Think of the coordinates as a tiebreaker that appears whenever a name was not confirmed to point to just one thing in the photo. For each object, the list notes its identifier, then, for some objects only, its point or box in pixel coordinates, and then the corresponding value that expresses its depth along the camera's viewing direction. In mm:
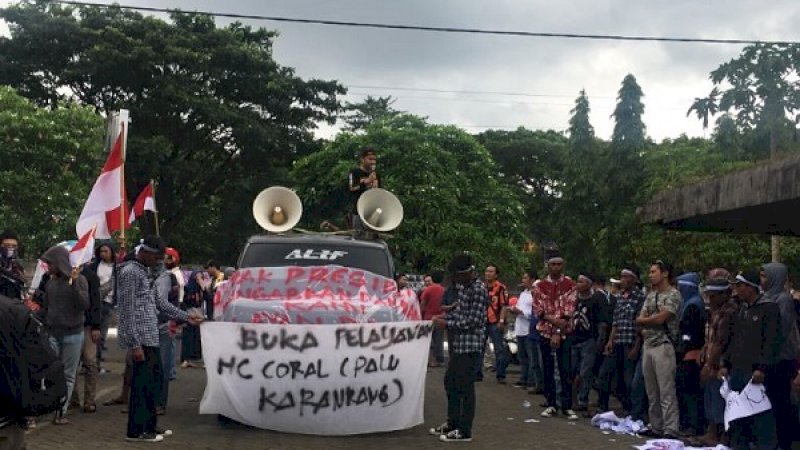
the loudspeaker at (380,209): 13539
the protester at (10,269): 9562
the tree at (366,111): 65688
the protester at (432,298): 17703
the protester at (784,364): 9125
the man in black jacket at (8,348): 4312
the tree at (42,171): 30422
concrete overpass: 9789
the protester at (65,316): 10000
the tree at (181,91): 37562
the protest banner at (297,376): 9875
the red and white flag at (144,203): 21570
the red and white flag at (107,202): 12750
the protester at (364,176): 14758
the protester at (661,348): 10734
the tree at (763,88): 40719
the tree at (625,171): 50625
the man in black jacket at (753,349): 8906
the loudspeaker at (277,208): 13555
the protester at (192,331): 16969
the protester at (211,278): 18375
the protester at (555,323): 12375
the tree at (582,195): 53906
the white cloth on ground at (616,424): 11320
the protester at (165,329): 11078
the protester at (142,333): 9211
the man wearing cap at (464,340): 9836
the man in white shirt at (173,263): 13508
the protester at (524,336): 15922
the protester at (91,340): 10812
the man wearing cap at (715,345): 9742
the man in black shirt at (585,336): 12867
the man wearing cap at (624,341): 12039
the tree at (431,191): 40062
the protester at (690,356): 10648
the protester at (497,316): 16656
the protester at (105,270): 12625
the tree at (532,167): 61375
